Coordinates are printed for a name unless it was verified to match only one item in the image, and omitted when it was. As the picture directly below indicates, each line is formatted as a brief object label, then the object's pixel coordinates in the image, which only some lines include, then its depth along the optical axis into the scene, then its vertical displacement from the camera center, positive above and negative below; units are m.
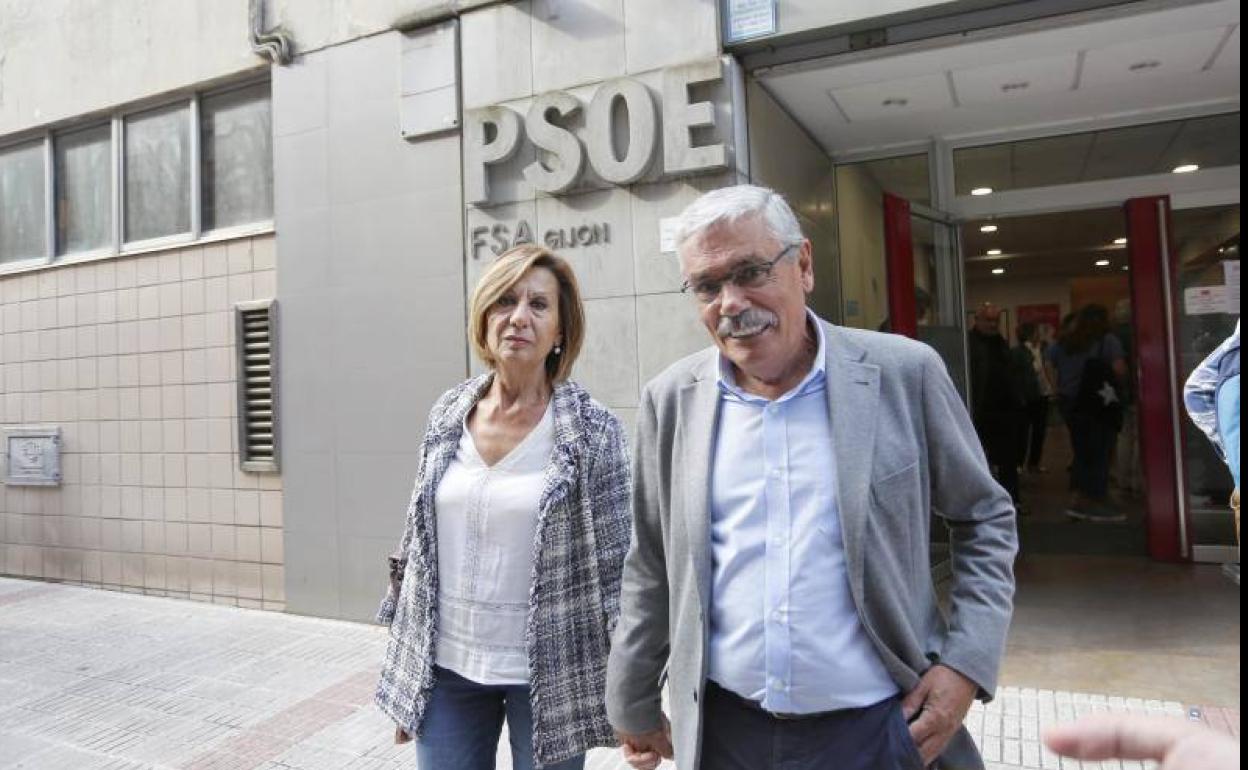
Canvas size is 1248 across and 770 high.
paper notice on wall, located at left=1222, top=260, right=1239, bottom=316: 6.09 +0.75
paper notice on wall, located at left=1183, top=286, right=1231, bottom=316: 6.22 +0.62
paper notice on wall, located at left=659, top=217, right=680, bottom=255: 4.92 +0.98
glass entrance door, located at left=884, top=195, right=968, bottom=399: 6.11 +0.86
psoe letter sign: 4.91 +1.65
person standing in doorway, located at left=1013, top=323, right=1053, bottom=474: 8.62 -0.04
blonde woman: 2.24 -0.43
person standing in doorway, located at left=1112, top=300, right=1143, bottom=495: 8.21 -0.57
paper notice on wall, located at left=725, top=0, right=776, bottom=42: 4.81 +2.17
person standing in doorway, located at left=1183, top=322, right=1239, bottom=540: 2.34 -0.04
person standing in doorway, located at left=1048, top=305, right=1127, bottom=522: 8.02 -0.09
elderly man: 1.65 -0.27
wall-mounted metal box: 7.71 -0.30
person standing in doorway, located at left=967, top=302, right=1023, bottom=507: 7.64 -0.04
